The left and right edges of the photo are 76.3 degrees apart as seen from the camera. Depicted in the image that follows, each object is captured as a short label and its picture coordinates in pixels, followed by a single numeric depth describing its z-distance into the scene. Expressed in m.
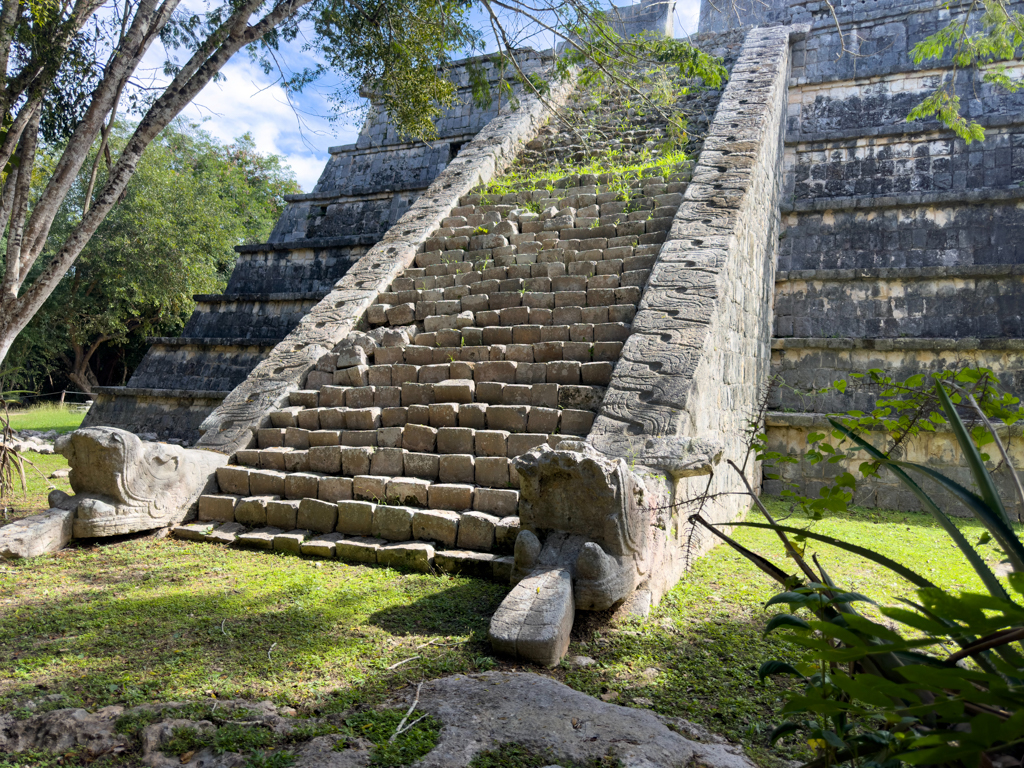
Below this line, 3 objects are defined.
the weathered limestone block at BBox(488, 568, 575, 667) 3.25
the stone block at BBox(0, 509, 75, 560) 4.66
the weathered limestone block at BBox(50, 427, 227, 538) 5.03
